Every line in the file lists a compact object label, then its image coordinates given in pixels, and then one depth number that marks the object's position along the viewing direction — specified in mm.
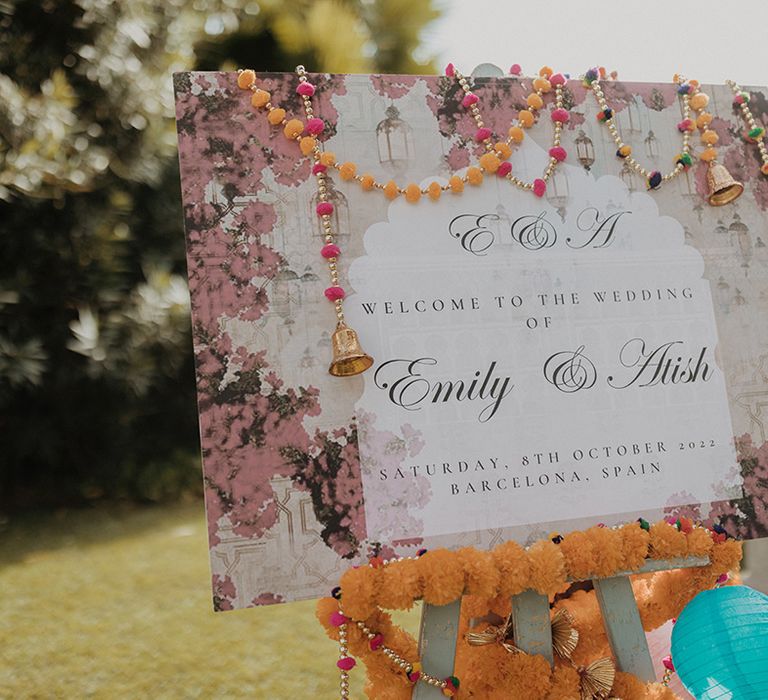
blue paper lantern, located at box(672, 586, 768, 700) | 993
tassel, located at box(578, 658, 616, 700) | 1052
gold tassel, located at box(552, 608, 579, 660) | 1095
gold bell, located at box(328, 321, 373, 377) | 1012
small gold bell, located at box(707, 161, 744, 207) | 1224
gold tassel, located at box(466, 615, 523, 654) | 1097
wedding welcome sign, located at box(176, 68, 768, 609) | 1023
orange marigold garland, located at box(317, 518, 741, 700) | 977
